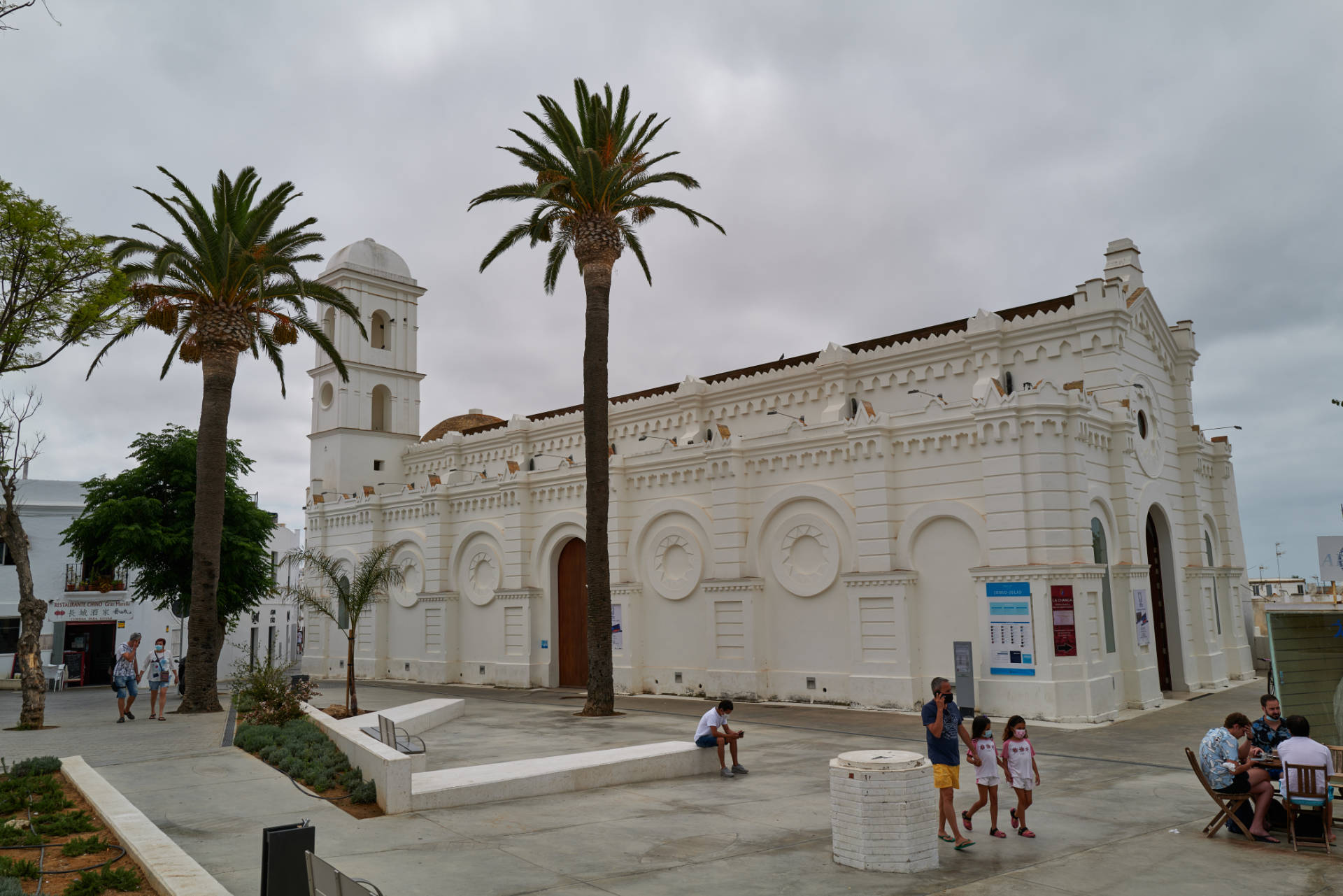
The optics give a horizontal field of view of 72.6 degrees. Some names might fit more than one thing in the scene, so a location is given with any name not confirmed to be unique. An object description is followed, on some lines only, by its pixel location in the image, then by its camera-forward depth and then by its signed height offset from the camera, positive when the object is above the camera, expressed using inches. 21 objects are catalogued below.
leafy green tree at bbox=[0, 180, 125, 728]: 619.2 +229.6
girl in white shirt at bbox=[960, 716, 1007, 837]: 396.8 -75.2
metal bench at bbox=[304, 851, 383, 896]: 197.0 -62.7
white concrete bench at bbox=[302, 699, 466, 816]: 427.5 -81.3
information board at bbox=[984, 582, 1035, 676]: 772.6 -34.9
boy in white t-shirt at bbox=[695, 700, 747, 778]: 543.8 -81.1
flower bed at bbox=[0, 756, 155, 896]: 298.0 -87.7
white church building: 793.6 +63.7
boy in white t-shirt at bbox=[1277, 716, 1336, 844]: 365.4 -67.7
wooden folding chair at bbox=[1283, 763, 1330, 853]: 363.3 -82.2
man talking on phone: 386.6 -66.9
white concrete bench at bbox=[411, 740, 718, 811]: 446.3 -91.2
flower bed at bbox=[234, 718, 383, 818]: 448.1 -88.3
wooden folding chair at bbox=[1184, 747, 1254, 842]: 385.7 -92.9
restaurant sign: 1510.8 -1.2
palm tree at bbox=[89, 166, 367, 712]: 893.8 +307.5
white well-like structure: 345.4 -84.4
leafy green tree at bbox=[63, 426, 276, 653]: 1125.7 +100.8
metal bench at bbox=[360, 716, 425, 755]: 518.6 -76.6
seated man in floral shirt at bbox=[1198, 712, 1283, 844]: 382.6 -76.6
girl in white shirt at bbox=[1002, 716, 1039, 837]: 391.2 -75.2
